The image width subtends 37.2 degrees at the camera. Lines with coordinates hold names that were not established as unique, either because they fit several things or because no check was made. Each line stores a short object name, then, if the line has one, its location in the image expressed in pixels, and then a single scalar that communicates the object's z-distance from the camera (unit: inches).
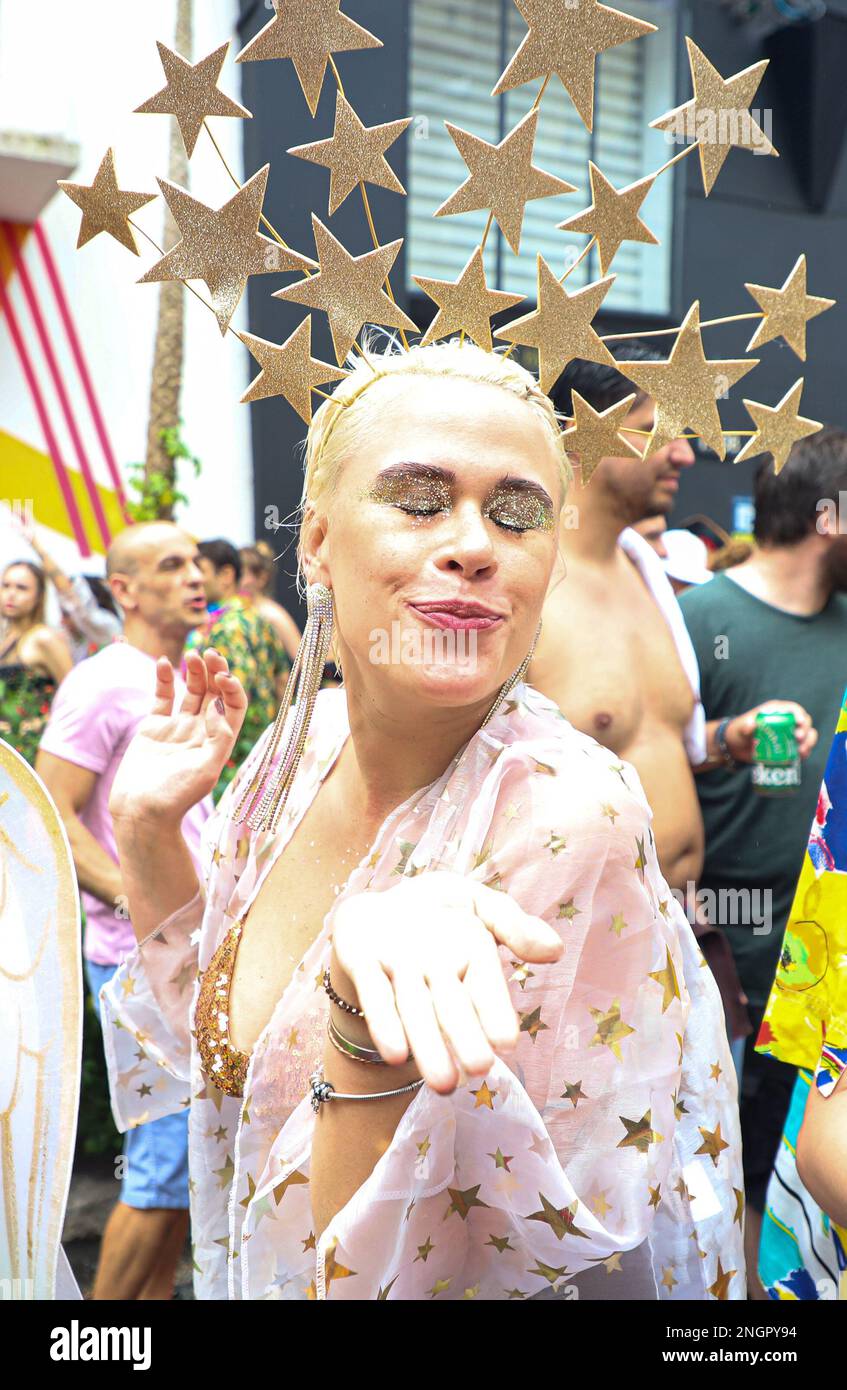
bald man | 111.2
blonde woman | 43.7
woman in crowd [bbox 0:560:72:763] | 187.2
